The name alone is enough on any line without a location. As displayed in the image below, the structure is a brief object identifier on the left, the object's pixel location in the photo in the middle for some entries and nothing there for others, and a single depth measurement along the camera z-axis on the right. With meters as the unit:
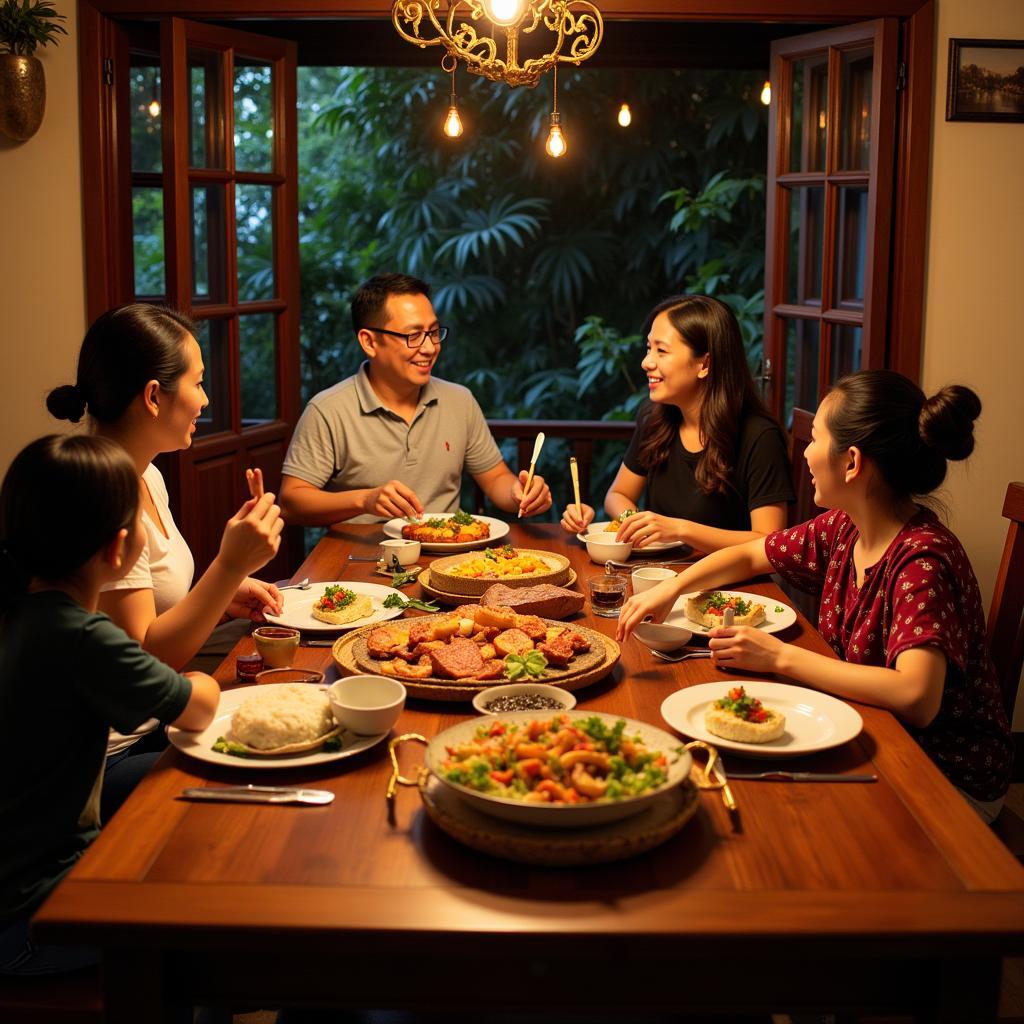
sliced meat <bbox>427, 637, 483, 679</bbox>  1.77
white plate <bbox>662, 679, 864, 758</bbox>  1.56
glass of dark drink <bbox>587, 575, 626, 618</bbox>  2.28
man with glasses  3.35
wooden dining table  1.16
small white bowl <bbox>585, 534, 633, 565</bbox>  2.68
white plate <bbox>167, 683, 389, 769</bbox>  1.52
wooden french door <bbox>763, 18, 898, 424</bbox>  3.52
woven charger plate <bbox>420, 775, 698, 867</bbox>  1.25
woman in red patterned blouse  1.81
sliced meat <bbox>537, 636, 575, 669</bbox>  1.84
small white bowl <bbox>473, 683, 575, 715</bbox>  1.67
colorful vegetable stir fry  1.30
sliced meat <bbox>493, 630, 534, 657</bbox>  1.87
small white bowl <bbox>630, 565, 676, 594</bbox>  2.35
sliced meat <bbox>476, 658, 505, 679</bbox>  1.77
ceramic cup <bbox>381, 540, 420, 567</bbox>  2.59
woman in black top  3.01
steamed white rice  1.55
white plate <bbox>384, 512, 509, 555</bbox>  2.77
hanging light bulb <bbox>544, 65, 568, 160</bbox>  2.78
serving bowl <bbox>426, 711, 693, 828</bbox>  1.26
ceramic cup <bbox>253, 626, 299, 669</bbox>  1.92
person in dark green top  1.51
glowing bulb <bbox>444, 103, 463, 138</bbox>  2.92
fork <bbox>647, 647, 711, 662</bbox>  2.01
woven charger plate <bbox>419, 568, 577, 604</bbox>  2.31
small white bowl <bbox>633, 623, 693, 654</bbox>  2.02
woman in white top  2.15
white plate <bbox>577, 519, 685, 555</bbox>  2.74
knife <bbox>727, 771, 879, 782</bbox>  1.50
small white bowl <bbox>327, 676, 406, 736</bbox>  1.56
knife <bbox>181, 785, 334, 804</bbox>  1.43
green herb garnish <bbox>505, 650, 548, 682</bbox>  1.78
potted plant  3.40
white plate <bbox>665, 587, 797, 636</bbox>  2.14
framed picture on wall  3.45
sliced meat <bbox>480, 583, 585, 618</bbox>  2.13
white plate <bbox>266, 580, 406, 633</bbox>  2.12
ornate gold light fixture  2.50
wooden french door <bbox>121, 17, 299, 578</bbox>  3.54
